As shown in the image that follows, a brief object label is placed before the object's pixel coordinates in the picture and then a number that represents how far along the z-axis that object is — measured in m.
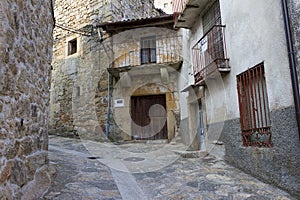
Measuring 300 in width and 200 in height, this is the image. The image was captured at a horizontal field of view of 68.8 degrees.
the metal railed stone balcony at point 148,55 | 7.97
